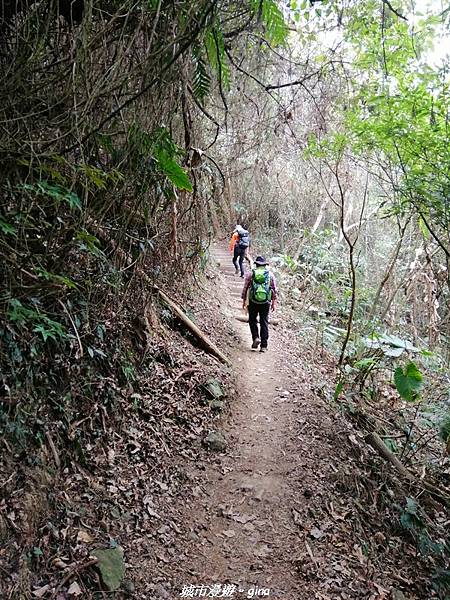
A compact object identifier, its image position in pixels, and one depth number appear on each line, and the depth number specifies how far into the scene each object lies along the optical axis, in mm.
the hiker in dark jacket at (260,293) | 7609
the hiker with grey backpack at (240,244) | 12203
